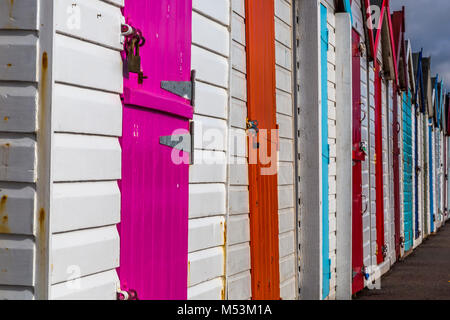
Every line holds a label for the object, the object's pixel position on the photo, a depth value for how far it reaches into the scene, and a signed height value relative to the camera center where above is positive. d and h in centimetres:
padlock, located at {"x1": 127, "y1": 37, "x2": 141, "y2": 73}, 305 +66
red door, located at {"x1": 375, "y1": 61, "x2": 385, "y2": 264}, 1046 +25
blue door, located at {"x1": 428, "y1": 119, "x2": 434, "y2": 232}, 2031 +64
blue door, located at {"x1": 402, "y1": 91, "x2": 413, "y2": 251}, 1428 +29
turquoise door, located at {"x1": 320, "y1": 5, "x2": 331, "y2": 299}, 704 +33
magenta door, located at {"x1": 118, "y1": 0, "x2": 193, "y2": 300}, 306 +14
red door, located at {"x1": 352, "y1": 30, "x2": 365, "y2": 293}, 850 +5
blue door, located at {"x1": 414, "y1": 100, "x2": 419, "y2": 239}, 1633 +17
